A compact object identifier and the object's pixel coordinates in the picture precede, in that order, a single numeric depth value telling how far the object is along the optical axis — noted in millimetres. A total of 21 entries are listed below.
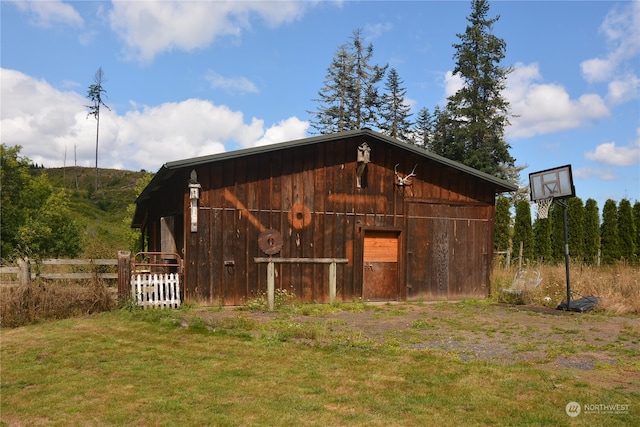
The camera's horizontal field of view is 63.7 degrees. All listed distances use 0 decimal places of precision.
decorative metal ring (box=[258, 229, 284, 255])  13078
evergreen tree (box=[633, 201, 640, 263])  23625
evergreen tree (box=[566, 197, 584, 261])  23734
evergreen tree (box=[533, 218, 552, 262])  24297
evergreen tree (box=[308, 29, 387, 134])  45469
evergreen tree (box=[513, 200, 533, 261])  24453
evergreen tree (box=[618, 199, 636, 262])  23562
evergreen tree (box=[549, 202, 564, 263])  24078
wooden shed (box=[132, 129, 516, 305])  12734
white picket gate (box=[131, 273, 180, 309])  11570
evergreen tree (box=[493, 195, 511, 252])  24562
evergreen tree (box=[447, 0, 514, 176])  37250
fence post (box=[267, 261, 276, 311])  12316
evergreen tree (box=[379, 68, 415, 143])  48219
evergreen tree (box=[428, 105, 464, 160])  38406
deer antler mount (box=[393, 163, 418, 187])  14648
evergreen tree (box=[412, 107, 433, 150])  49281
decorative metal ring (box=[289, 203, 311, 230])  13578
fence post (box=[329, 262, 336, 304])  13688
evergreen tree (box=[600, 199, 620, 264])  23750
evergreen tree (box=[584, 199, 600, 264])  23750
